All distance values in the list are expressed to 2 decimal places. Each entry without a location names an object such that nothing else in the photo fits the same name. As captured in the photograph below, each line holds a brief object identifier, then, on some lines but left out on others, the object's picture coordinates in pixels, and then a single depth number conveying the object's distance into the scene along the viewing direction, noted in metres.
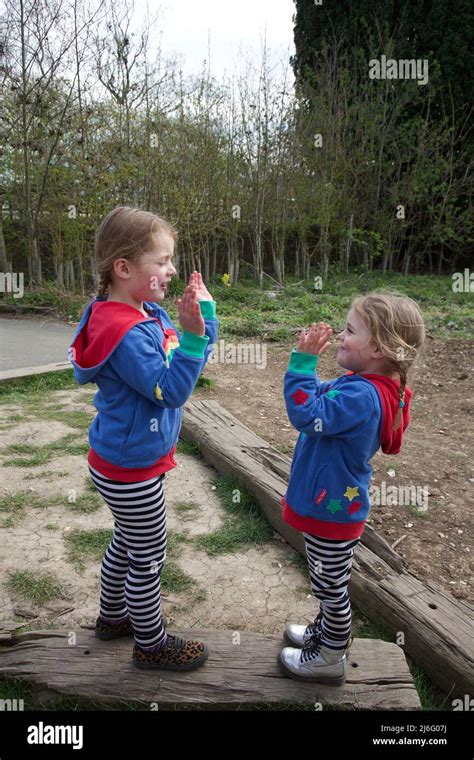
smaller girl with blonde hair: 1.67
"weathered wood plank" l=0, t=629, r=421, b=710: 1.93
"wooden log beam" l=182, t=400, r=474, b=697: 2.17
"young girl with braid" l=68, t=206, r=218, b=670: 1.63
